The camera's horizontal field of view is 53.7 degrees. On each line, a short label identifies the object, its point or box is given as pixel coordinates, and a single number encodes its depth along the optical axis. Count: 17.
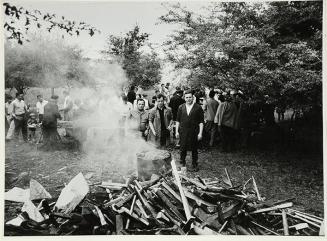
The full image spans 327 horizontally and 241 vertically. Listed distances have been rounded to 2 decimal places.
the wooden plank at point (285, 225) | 4.38
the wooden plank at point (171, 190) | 4.85
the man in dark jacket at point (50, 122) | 9.31
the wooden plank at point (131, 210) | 4.47
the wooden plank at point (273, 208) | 4.60
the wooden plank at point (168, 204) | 4.58
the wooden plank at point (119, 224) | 4.41
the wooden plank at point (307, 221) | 4.59
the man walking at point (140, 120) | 8.19
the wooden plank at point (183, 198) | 4.46
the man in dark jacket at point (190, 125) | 7.12
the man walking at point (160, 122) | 8.36
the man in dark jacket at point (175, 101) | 10.16
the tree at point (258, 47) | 6.02
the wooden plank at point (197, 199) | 4.74
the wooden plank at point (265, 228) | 4.41
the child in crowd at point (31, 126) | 10.42
